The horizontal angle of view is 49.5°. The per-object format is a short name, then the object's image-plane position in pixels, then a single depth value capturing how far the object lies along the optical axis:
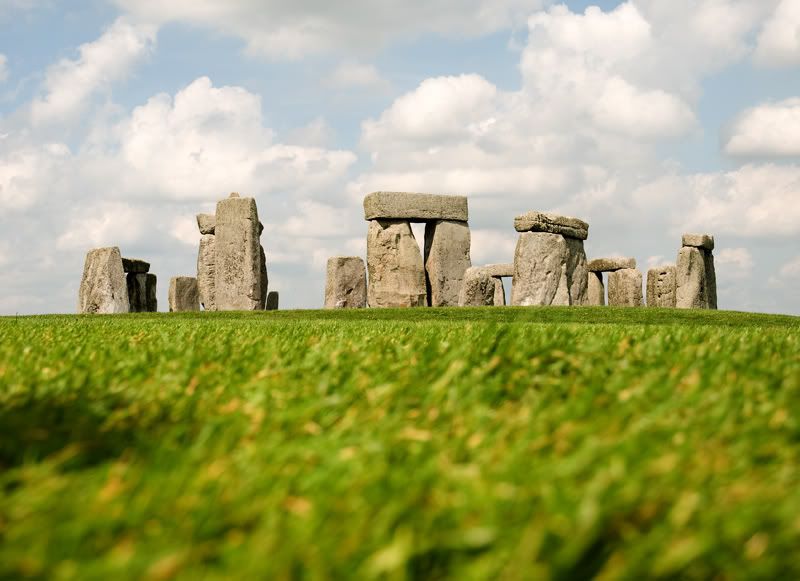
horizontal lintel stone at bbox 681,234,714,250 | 23.58
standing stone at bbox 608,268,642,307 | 25.58
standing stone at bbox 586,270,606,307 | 25.80
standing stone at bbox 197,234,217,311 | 23.81
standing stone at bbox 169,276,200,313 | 24.20
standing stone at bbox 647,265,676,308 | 25.03
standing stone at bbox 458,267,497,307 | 20.59
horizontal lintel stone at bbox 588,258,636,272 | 26.09
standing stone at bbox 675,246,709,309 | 23.62
